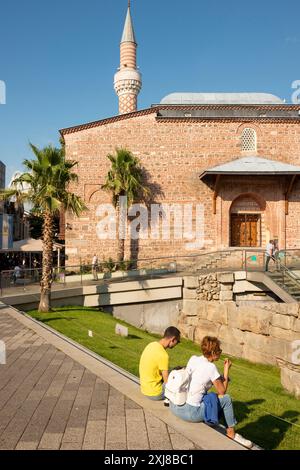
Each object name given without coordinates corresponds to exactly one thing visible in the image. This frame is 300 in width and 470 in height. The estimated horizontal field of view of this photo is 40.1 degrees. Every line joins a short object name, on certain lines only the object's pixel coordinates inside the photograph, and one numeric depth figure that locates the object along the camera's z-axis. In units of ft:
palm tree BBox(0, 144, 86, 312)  46.44
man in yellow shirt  17.79
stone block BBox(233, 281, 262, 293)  57.88
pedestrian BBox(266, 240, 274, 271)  54.74
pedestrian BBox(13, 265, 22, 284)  54.13
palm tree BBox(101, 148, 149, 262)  74.74
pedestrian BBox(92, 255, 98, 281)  61.05
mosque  79.87
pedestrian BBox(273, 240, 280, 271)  52.14
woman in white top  16.02
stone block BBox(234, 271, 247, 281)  57.98
